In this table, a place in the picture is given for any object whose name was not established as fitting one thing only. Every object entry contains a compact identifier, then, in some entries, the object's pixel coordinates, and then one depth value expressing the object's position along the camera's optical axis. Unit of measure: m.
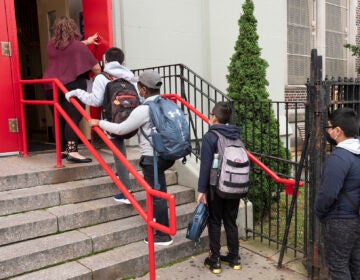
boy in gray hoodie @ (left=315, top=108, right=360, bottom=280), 2.58
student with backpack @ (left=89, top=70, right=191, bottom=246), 3.32
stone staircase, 3.21
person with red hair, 4.39
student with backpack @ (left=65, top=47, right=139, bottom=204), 3.80
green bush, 5.58
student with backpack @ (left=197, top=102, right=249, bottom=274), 3.31
